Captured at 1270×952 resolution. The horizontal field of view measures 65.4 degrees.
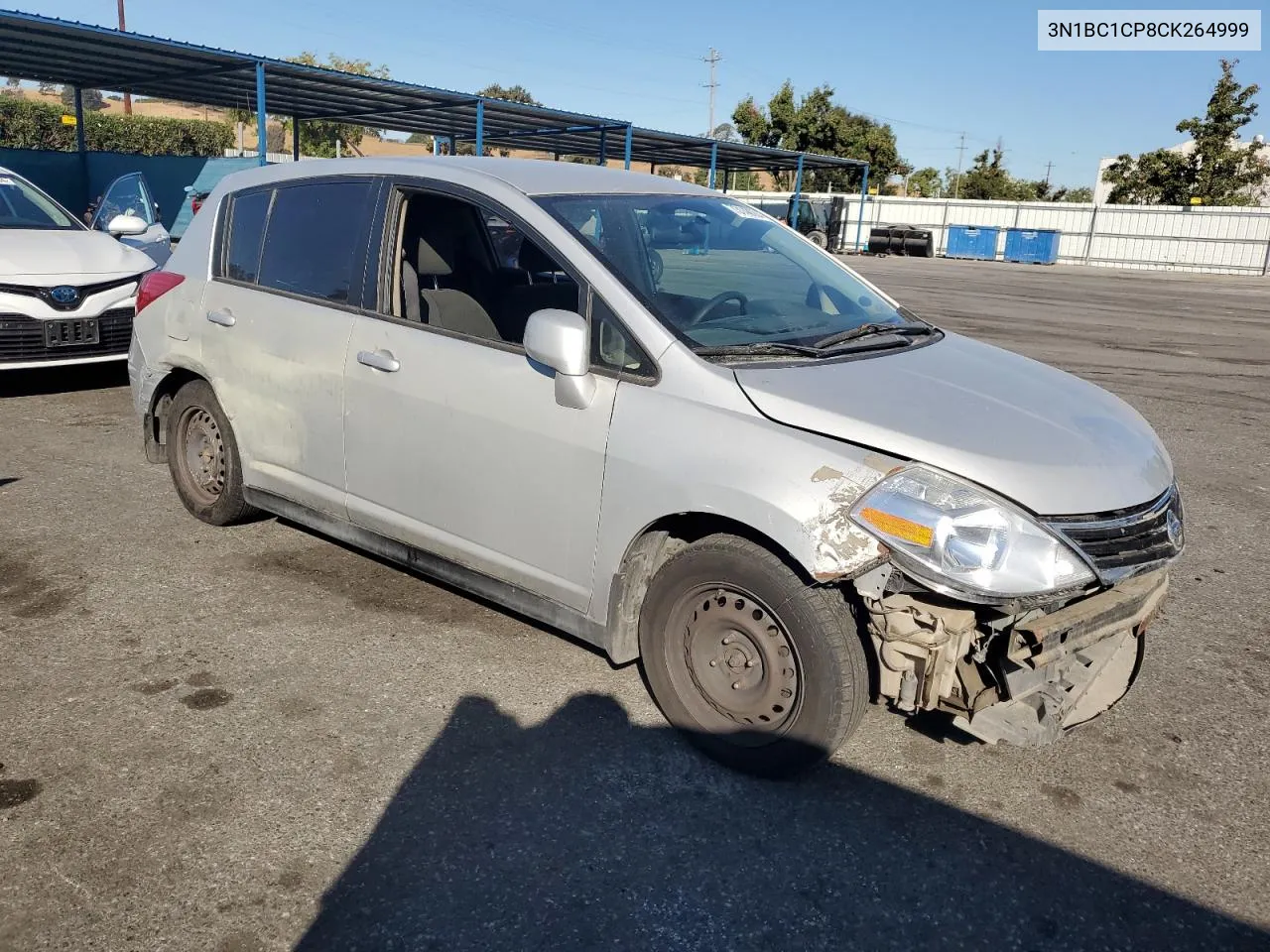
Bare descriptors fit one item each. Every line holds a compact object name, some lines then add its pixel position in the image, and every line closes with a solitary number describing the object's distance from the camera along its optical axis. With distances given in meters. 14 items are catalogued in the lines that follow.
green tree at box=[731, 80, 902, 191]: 58.69
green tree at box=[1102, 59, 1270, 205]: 46.19
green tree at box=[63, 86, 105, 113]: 73.01
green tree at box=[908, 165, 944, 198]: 78.00
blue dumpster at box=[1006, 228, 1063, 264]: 44.75
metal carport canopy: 16.72
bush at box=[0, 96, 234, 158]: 43.06
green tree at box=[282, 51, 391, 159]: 53.31
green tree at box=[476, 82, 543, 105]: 95.49
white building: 49.20
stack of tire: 45.31
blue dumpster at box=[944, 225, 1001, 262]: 46.22
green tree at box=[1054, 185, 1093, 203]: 100.40
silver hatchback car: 2.76
